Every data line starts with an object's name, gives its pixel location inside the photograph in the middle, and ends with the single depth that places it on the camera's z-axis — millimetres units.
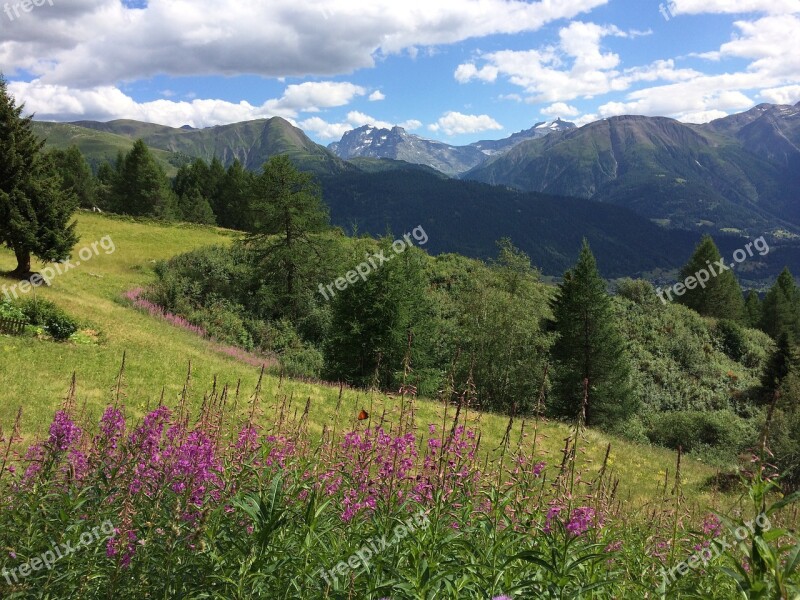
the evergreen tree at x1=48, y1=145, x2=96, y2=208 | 77875
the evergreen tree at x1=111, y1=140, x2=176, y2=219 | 71438
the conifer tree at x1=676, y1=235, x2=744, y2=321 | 70312
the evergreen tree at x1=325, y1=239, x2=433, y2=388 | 25422
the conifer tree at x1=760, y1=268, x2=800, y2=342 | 73562
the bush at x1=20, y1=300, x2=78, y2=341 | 17655
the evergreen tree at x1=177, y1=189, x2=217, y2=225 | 74688
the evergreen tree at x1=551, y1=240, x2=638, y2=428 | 34656
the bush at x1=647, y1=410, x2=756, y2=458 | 34203
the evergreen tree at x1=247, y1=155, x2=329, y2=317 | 36406
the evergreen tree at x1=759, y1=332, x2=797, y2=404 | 45875
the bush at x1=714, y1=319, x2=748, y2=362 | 56438
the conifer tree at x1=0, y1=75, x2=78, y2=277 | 24188
